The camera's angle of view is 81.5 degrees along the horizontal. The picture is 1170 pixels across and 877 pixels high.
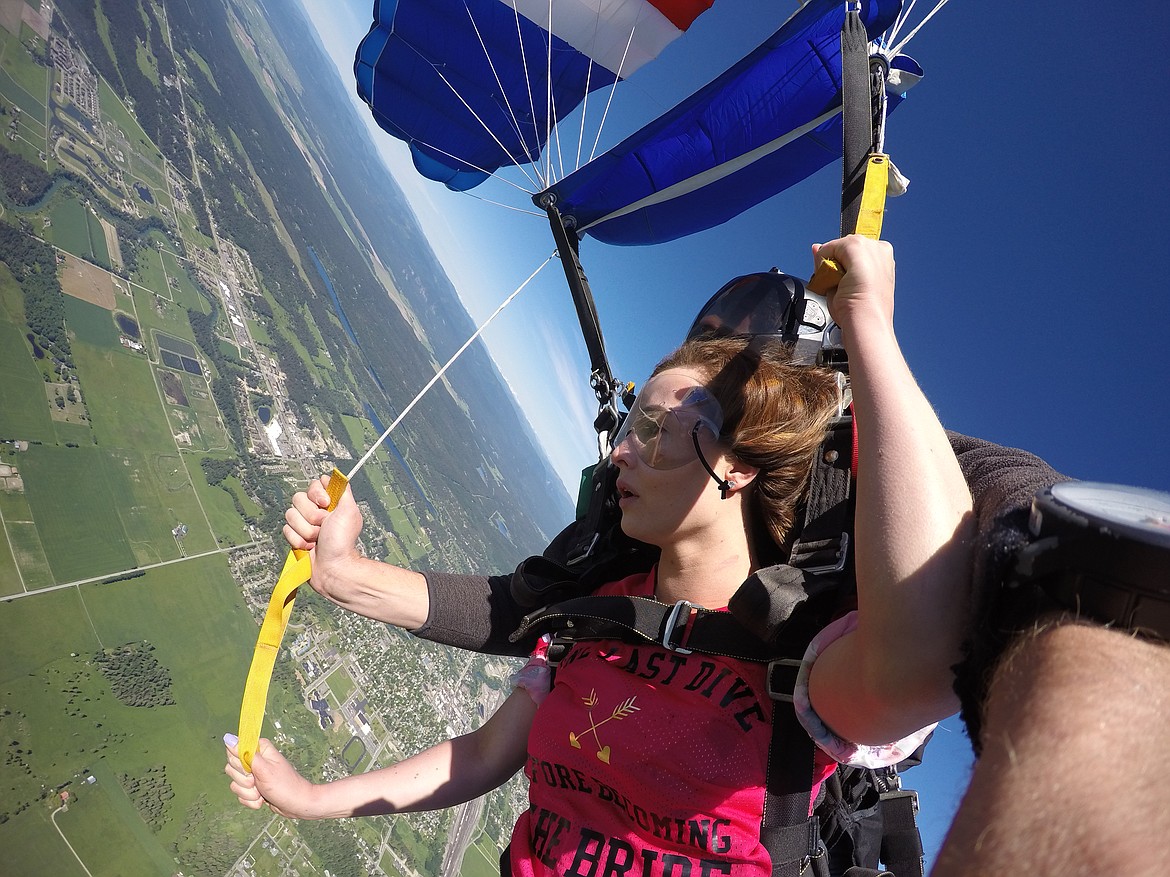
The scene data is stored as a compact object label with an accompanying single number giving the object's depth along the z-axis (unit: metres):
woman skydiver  0.35
